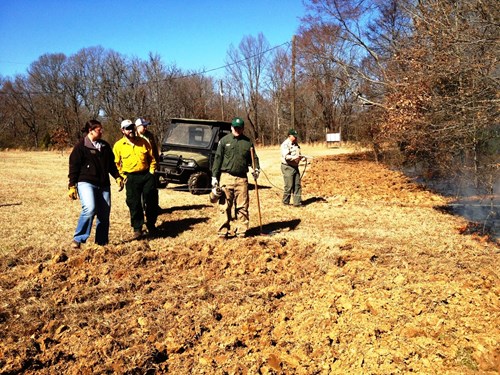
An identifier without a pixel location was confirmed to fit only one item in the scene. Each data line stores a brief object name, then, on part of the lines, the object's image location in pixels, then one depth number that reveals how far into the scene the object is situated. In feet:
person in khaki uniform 30.55
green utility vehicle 34.68
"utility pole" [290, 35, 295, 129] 78.28
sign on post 116.88
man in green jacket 20.89
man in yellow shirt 21.01
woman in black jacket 18.80
